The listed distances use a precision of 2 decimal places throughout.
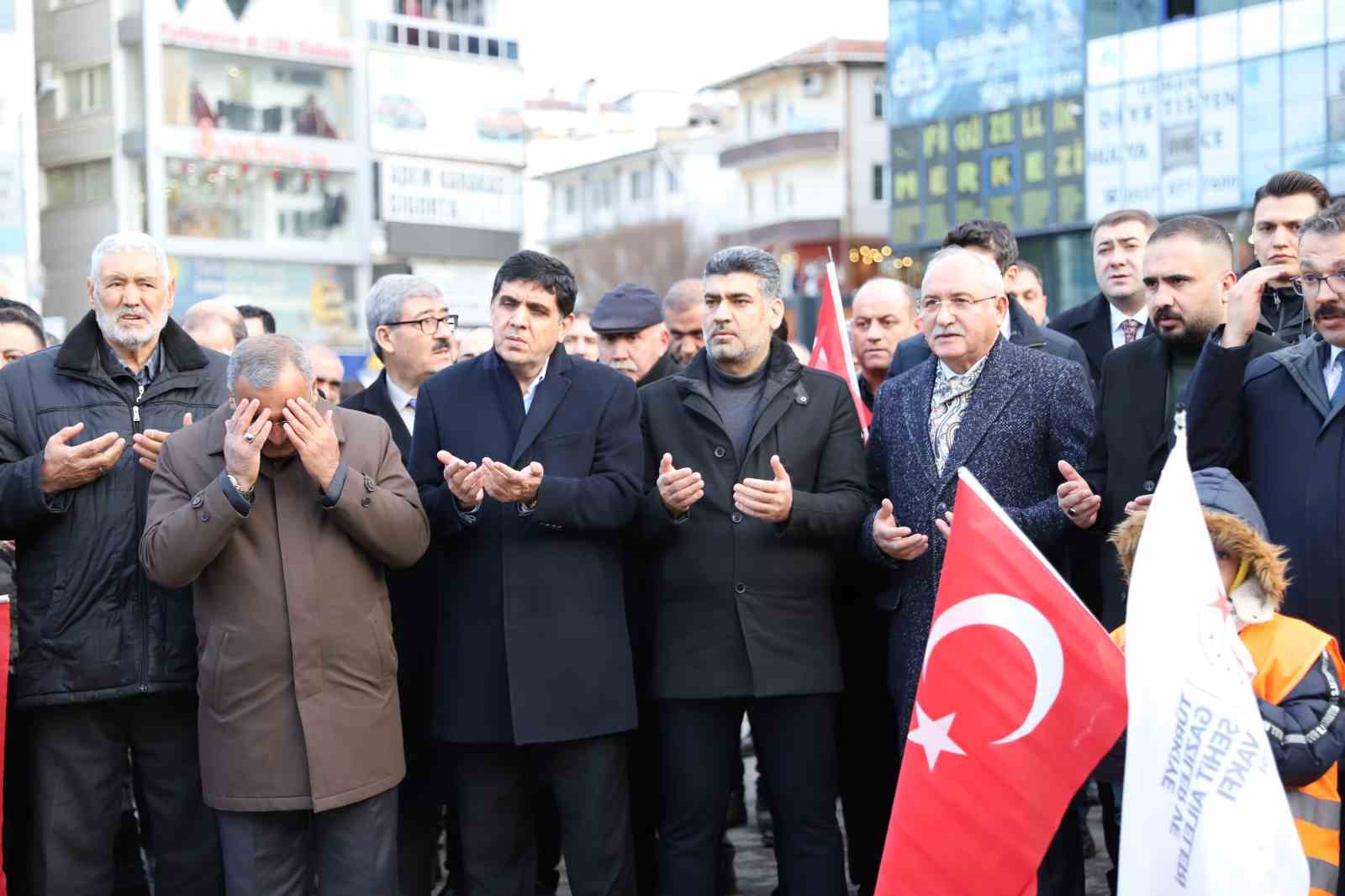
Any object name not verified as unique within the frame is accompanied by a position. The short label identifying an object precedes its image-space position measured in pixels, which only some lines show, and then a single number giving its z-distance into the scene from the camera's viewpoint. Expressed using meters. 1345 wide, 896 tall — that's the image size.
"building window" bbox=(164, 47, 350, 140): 51.56
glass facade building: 41.88
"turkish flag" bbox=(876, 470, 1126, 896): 4.52
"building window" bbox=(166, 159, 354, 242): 51.94
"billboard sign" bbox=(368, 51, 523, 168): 56.62
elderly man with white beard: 5.68
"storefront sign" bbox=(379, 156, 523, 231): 55.88
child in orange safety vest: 4.46
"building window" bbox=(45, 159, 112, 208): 51.72
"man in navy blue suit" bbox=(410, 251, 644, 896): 5.75
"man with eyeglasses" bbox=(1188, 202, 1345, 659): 5.02
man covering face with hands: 5.29
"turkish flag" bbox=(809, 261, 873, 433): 7.91
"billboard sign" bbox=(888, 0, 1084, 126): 49.34
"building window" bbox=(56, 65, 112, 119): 51.47
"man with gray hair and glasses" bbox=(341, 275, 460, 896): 6.28
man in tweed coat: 5.77
